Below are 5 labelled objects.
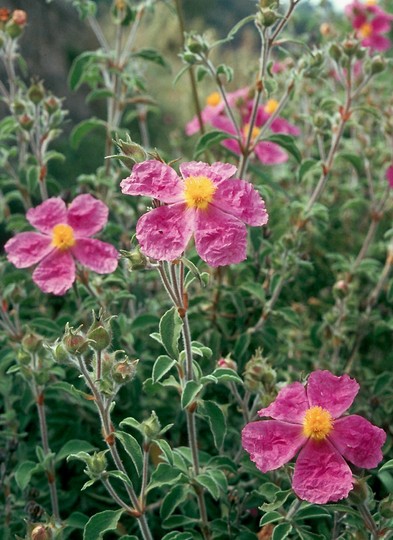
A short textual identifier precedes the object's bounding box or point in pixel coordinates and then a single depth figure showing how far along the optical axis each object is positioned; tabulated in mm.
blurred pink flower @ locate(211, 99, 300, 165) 498
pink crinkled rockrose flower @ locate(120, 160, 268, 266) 300
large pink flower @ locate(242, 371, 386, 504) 313
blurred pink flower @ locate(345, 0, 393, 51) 695
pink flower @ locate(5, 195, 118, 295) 395
